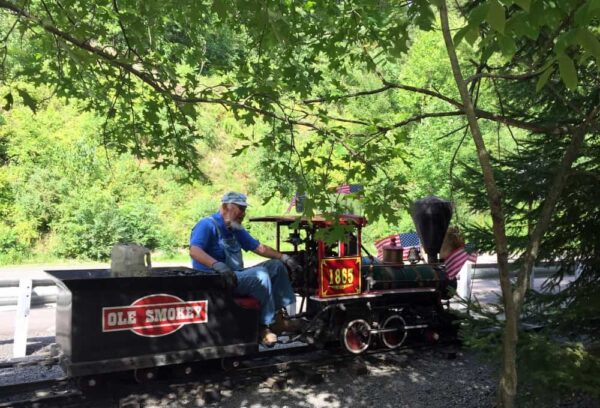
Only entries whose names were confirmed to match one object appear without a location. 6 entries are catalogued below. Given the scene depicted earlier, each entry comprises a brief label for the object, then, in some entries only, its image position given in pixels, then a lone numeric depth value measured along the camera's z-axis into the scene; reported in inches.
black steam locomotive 201.9
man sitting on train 237.0
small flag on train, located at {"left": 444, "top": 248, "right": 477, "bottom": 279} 327.6
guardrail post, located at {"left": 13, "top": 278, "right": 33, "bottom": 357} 266.8
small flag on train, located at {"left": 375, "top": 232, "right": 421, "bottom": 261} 349.4
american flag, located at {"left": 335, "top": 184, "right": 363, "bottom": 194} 204.4
